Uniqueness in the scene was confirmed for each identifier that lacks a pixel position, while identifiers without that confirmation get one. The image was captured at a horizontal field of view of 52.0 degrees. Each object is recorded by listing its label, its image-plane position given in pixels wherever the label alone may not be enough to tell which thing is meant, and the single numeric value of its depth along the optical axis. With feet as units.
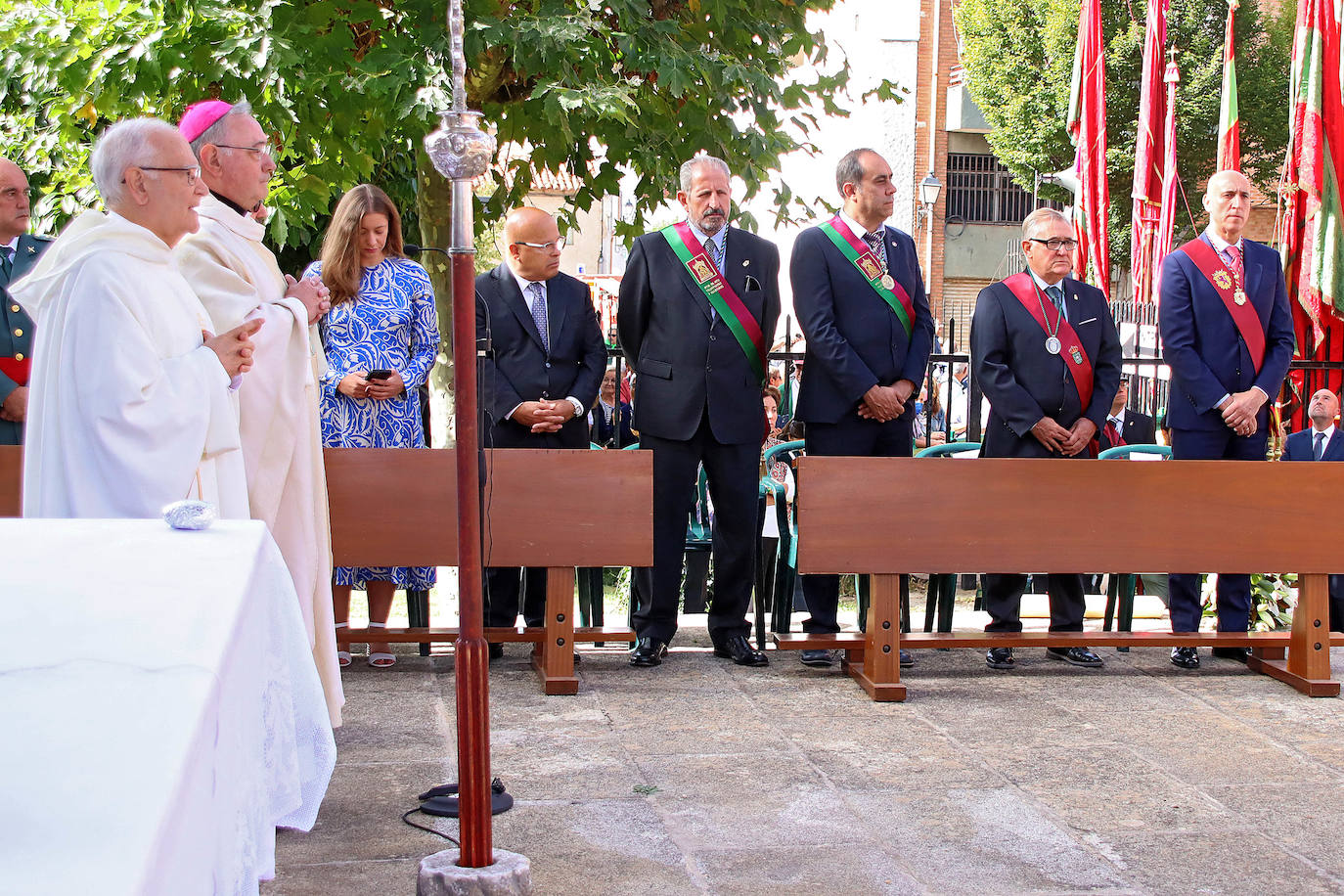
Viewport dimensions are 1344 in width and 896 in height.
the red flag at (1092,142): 43.49
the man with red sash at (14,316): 18.13
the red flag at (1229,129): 37.11
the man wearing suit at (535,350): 19.81
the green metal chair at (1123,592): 21.63
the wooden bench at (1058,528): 18.01
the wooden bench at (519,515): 18.04
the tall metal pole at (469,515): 9.59
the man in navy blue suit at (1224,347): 20.06
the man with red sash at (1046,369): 19.94
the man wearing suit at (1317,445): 26.30
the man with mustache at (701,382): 19.51
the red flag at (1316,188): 32.55
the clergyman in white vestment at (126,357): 10.66
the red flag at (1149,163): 43.91
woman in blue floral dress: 19.04
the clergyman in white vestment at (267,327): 13.03
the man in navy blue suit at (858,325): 19.54
